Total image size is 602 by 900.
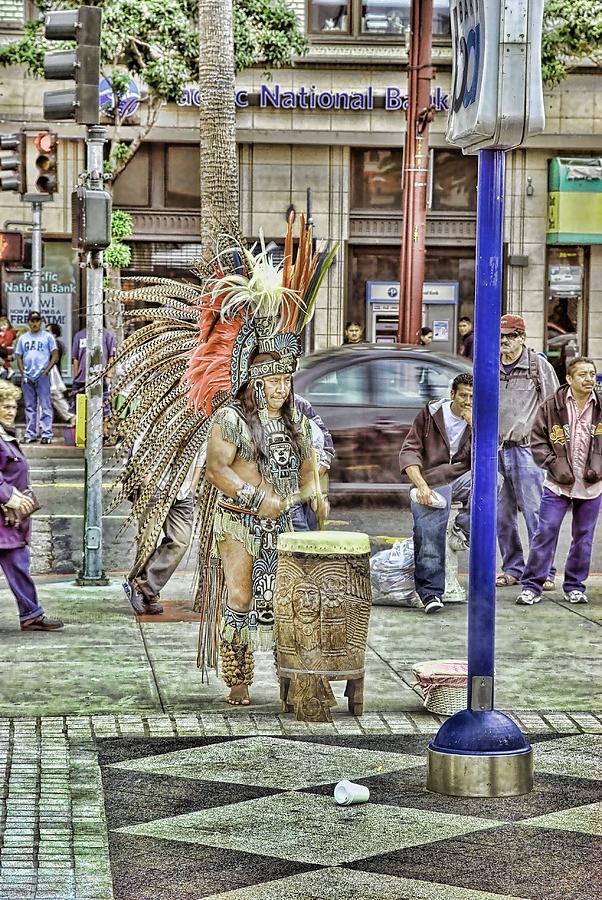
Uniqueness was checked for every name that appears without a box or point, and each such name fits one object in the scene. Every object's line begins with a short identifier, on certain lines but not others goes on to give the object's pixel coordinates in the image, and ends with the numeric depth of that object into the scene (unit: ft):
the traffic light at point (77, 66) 39.34
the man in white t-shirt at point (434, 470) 36.17
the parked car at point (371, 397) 51.60
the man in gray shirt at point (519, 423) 39.58
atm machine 91.97
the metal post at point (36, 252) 78.79
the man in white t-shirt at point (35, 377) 76.38
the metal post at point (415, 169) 64.64
